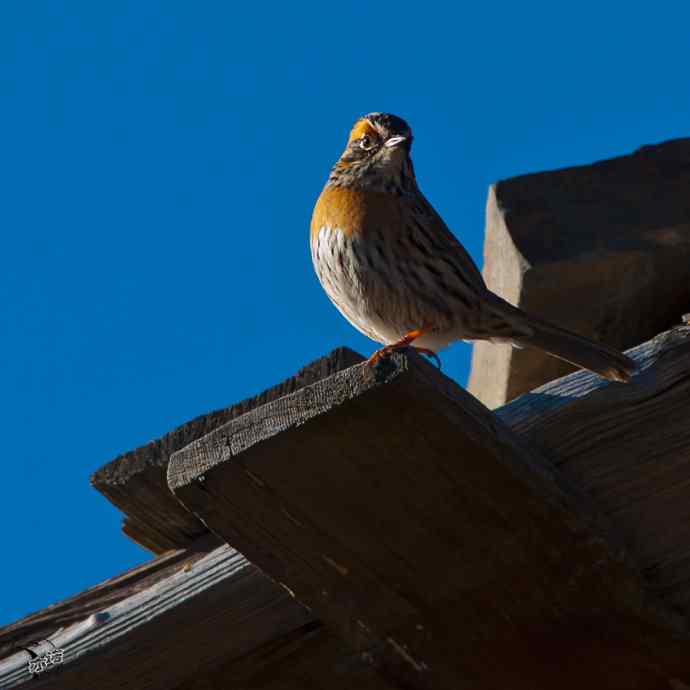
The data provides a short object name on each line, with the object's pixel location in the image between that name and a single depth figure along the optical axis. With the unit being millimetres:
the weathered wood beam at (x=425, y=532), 5105
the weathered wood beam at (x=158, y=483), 6168
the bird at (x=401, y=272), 10375
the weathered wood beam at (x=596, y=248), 9375
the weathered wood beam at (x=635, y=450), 5695
